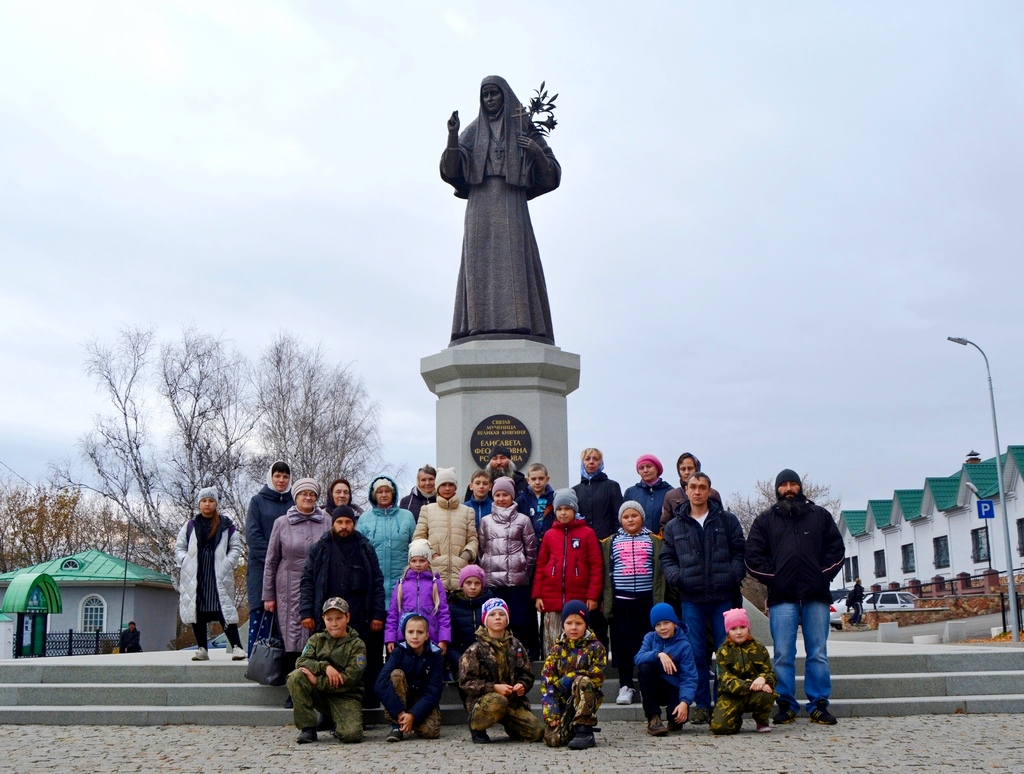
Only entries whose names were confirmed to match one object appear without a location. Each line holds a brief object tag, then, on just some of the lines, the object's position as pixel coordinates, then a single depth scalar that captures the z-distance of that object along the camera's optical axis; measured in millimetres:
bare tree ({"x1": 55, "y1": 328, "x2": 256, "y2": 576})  30047
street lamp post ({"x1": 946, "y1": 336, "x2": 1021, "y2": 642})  25266
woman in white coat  9219
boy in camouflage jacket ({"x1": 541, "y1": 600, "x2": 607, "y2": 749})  6680
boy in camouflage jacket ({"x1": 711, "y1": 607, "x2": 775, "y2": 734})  7016
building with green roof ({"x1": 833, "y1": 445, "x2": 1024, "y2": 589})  38406
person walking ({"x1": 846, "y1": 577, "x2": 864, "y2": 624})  30405
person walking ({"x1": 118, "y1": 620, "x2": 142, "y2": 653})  22219
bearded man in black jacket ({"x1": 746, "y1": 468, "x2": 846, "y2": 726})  7445
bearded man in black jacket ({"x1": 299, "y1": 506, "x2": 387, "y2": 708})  7520
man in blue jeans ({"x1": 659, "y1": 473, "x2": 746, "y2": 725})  7504
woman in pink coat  7879
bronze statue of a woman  13461
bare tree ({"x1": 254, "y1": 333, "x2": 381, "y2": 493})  30141
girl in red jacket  7770
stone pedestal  12367
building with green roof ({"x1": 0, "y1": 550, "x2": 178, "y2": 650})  31812
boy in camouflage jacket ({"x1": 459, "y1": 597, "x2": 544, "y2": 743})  6891
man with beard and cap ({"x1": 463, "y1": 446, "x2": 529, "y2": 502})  9086
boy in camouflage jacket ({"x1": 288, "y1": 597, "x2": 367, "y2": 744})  7055
